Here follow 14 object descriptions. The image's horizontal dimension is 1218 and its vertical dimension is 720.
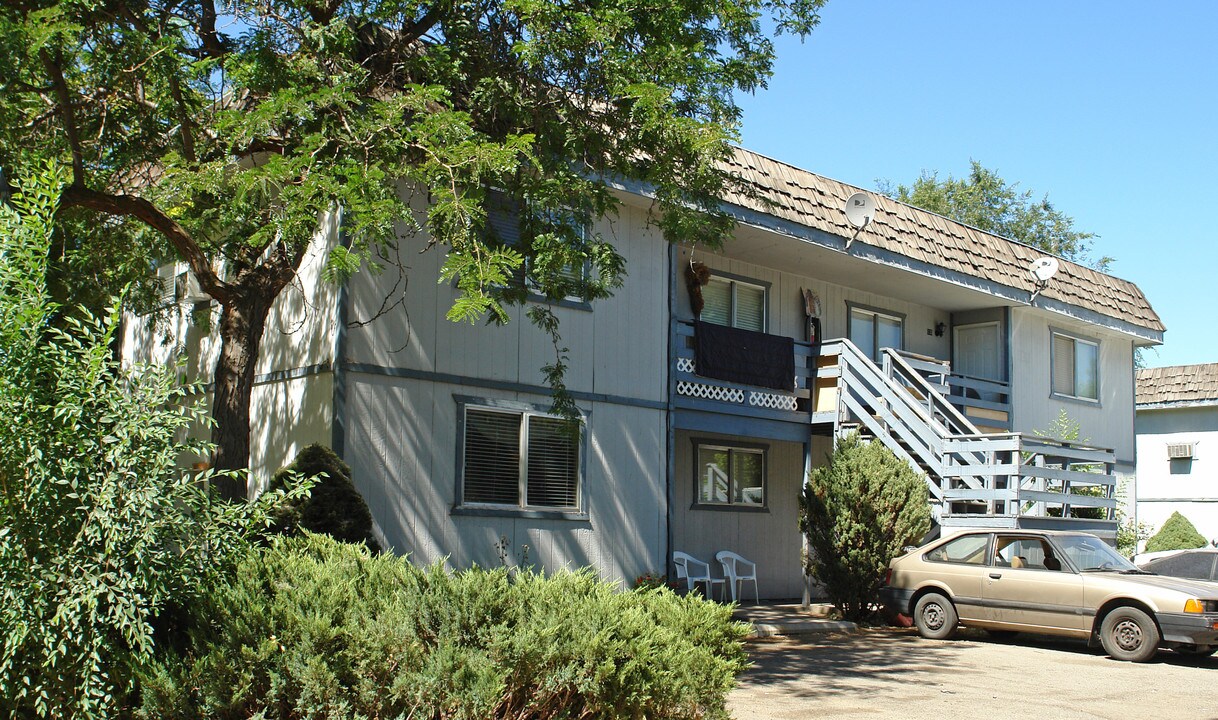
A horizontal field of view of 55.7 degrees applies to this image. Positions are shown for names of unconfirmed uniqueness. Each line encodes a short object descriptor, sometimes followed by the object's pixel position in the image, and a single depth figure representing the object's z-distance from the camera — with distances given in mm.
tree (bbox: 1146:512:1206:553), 27828
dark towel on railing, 17172
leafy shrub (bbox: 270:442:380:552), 11352
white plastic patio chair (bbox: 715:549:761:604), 17906
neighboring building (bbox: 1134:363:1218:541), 30344
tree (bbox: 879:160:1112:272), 44938
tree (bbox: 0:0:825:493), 9961
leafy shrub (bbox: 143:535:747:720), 5582
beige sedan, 12836
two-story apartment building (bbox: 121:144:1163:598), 13375
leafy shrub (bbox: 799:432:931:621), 16031
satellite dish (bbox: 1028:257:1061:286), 21641
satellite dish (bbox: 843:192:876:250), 18016
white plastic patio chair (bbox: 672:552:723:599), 16828
